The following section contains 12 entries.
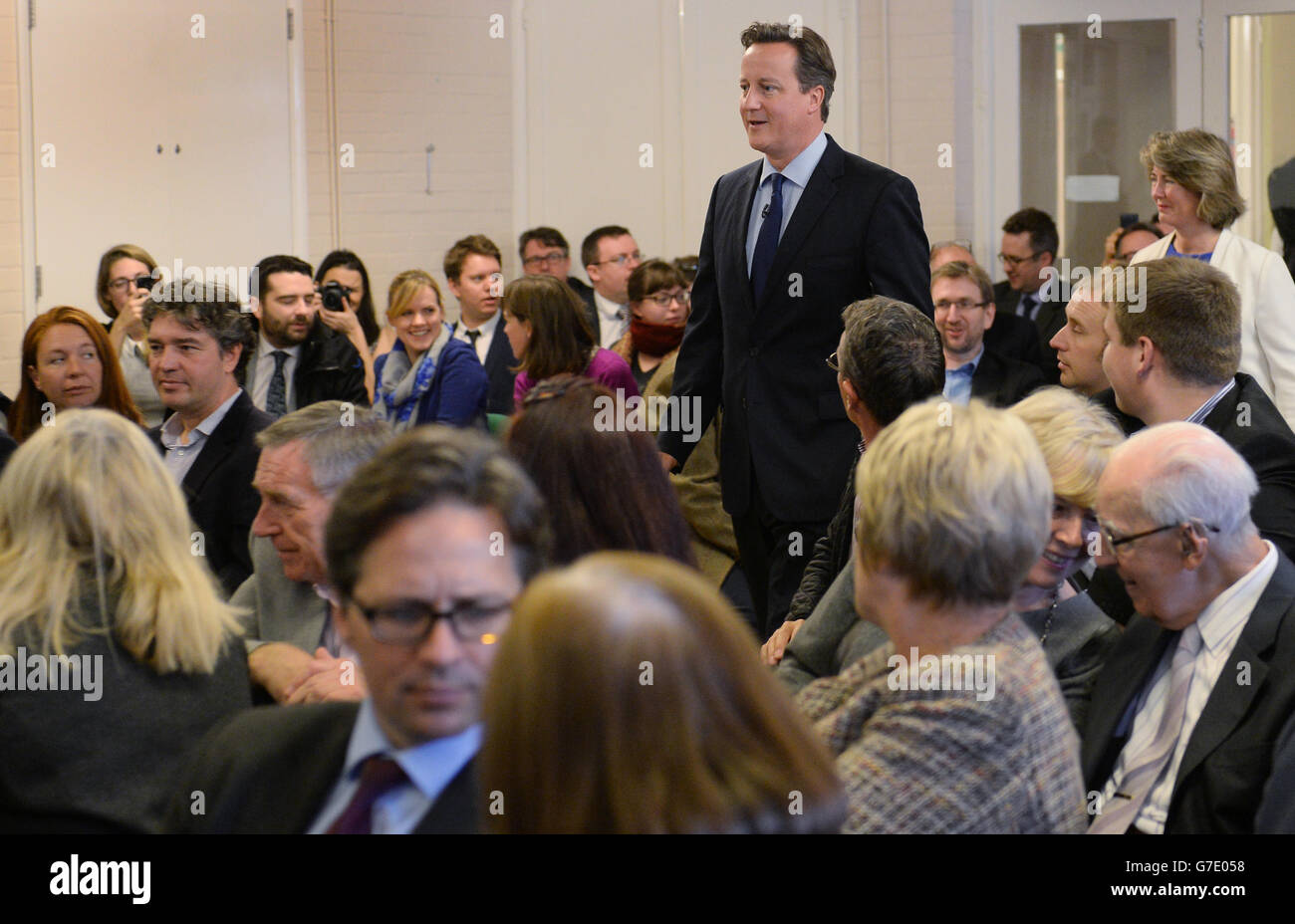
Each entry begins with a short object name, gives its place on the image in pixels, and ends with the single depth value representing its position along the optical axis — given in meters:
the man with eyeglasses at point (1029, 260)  6.50
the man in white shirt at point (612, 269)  6.93
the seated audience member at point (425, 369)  4.93
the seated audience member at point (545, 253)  6.90
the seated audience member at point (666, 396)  4.18
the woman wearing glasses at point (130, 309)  4.96
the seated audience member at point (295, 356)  5.21
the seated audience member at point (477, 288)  6.04
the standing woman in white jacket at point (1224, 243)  3.90
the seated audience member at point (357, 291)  6.35
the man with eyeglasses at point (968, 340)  5.02
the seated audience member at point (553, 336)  4.56
